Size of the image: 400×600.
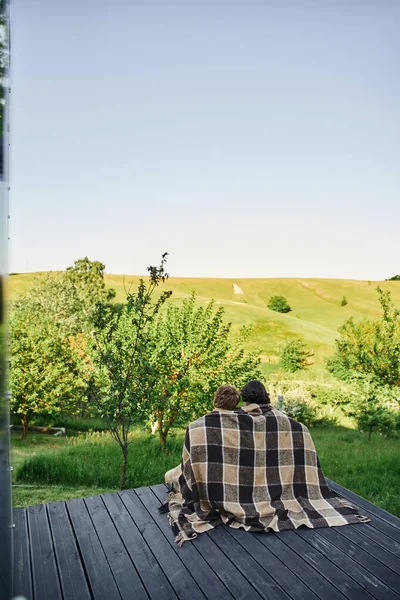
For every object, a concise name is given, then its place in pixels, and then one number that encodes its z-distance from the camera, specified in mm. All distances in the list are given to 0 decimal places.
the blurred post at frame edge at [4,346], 1516
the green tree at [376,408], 13492
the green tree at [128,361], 6051
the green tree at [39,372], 13156
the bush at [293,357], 30188
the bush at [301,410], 15078
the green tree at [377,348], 15477
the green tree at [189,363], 8945
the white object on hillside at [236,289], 63438
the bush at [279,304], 57750
